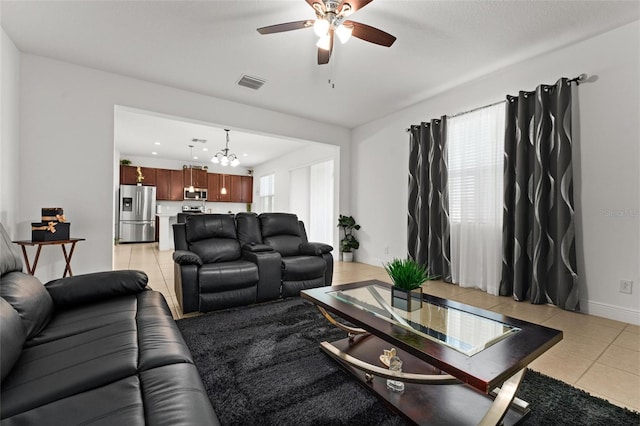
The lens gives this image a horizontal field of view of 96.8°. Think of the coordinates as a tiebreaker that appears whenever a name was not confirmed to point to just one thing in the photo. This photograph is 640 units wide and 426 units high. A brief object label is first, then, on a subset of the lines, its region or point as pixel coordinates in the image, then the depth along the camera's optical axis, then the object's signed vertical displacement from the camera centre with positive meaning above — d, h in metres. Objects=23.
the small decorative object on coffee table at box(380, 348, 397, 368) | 1.53 -0.78
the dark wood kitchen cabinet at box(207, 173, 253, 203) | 9.81 +0.91
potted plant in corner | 5.62 -0.50
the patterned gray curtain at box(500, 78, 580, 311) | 2.85 +0.17
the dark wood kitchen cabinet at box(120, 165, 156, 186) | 8.29 +1.10
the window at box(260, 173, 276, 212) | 9.38 +0.72
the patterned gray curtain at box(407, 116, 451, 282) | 4.00 +0.22
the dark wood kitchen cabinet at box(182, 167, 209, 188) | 9.30 +1.19
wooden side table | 2.78 -0.42
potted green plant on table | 1.64 -0.41
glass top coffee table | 1.09 -0.56
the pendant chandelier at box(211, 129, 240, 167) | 6.61 +1.26
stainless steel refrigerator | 8.15 -0.06
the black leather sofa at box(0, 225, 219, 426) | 0.81 -0.57
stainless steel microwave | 9.31 +0.61
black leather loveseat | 2.69 -0.52
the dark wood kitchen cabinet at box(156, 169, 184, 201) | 8.89 +0.87
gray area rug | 1.37 -0.97
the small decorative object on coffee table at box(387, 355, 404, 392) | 1.49 -0.81
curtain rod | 2.84 +1.39
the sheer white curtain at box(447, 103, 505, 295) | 3.48 +0.26
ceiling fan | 2.03 +1.46
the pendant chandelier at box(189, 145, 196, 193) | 9.19 +1.01
